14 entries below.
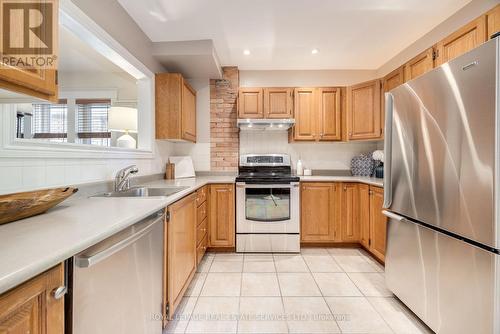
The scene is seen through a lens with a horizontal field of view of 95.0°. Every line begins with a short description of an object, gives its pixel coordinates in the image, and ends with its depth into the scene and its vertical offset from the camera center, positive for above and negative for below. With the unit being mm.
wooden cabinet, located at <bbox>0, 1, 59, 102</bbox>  789 +318
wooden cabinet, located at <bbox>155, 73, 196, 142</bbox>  2723 +716
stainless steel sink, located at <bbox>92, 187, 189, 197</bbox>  1870 -225
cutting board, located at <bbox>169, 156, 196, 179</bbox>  3154 -6
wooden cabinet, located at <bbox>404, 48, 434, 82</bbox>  2070 +984
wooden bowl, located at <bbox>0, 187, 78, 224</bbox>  873 -158
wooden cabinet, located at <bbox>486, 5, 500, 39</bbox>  1481 +966
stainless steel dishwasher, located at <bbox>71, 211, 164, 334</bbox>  778 -496
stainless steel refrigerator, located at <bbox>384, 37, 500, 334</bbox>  1106 -150
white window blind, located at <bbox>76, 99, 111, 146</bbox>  3410 +668
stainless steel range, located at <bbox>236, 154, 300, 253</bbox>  2873 -619
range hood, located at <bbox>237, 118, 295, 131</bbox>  3115 +588
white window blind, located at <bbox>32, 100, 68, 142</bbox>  2697 +560
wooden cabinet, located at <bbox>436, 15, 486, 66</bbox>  1592 +965
